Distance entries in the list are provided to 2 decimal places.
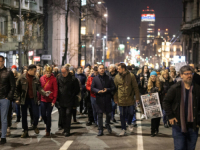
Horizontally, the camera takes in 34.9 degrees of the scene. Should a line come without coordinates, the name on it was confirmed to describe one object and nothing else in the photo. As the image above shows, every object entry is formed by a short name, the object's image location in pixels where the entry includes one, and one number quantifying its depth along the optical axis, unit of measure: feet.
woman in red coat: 28.94
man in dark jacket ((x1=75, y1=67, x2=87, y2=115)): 42.47
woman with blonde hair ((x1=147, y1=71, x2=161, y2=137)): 29.81
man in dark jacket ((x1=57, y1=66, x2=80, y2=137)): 29.30
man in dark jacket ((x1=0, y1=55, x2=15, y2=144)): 25.95
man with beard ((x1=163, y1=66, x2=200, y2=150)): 15.93
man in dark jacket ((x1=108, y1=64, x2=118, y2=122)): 38.83
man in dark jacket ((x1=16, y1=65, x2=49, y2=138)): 28.40
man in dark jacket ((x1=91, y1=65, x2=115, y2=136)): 30.17
